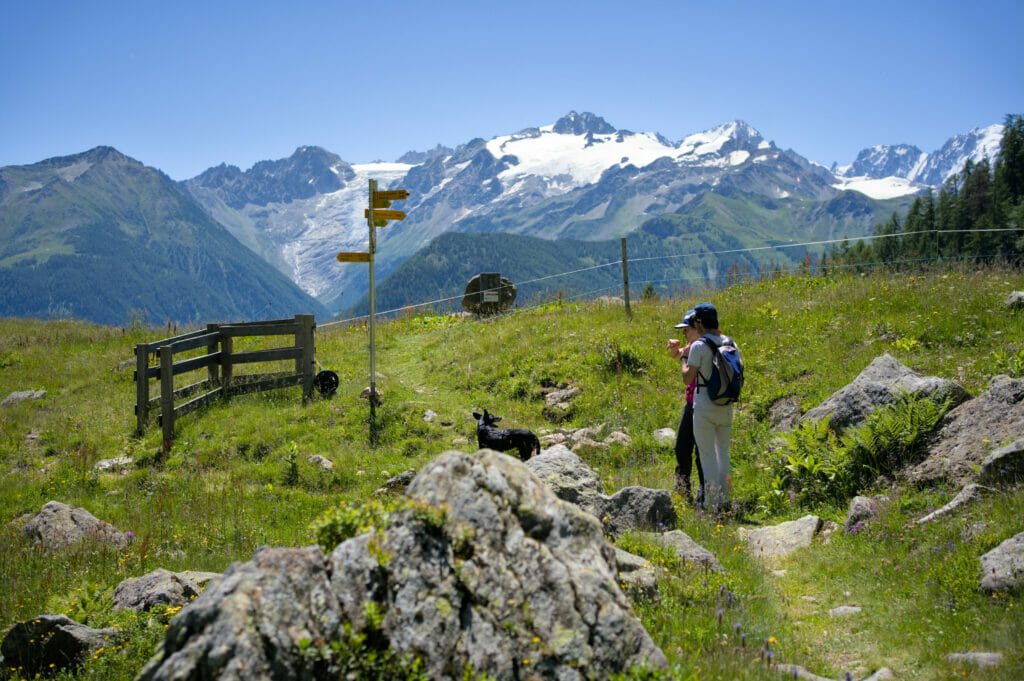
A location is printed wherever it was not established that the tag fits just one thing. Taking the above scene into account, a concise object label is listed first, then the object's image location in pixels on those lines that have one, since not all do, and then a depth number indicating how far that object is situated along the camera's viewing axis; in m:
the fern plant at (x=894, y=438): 8.38
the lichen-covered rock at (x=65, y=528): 8.30
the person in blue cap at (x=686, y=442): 8.83
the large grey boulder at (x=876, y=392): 8.74
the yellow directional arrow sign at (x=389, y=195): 14.06
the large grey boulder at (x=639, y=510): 7.28
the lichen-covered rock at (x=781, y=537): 7.54
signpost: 13.92
